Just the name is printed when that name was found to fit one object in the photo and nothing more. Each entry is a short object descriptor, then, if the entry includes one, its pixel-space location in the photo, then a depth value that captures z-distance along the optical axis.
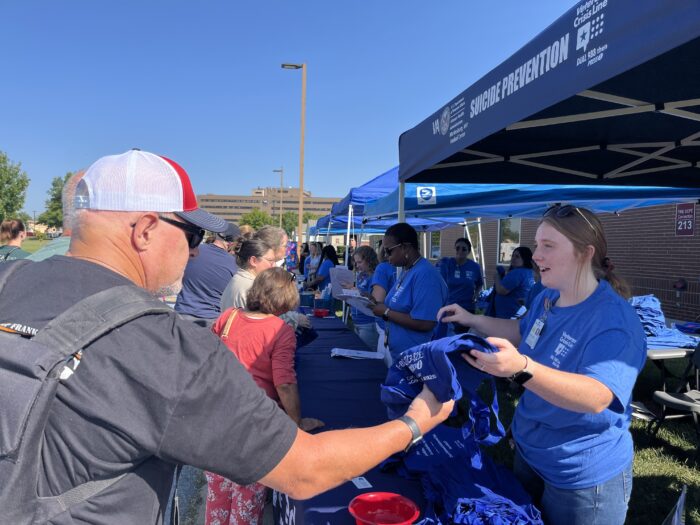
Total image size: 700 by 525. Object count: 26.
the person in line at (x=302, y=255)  17.00
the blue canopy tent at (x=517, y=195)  4.66
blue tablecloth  1.73
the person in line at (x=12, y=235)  5.80
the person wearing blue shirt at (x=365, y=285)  5.59
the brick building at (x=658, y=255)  9.27
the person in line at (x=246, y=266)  3.56
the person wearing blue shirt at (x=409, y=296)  3.24
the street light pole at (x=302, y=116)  20.16
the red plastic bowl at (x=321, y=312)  6.59
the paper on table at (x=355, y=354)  4.04
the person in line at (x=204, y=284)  4.78
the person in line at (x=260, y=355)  2.41
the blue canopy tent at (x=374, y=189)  7.92
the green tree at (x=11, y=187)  43.72
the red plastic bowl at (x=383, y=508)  1.56
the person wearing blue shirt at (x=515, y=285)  6.01
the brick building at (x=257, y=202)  133.25
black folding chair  3.95
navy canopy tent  1.40
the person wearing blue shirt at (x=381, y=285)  4.34
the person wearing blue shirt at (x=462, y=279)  7.41
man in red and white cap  0.90
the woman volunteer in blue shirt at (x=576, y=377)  1.40
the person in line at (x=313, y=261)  11.38
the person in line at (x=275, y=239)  4.04
